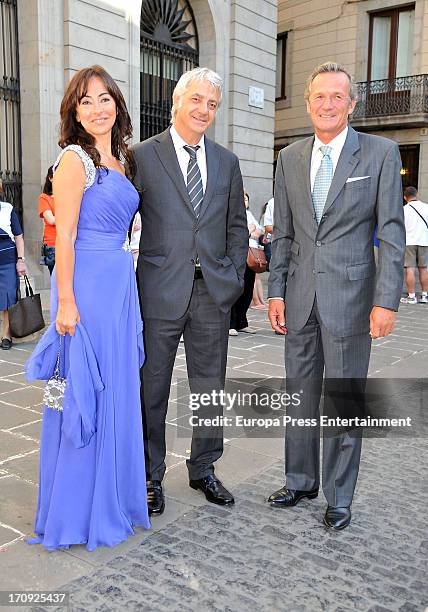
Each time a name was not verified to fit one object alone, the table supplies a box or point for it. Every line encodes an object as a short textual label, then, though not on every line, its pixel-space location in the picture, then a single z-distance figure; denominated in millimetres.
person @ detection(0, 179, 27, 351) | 6922
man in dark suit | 3271
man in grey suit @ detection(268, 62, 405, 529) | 3154
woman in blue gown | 2869
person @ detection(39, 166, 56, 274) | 7133
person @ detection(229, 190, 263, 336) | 8234
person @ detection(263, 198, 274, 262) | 10680
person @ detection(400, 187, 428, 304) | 11320
